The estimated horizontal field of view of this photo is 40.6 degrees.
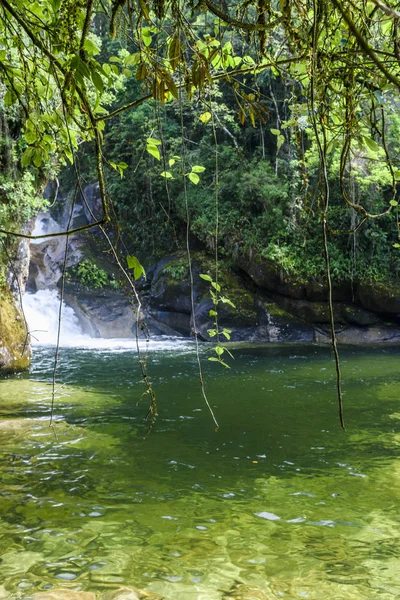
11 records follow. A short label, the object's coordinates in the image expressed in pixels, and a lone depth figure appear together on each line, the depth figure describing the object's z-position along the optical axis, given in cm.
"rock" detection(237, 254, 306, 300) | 1864
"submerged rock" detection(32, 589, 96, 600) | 295
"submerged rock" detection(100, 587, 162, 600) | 302
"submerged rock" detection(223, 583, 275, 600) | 311
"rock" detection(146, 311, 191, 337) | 1938
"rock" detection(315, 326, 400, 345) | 1797
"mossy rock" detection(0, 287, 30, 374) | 1161
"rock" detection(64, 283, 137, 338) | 1964
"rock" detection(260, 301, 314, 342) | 1822
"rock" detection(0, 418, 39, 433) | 697
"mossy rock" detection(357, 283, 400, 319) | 1808
